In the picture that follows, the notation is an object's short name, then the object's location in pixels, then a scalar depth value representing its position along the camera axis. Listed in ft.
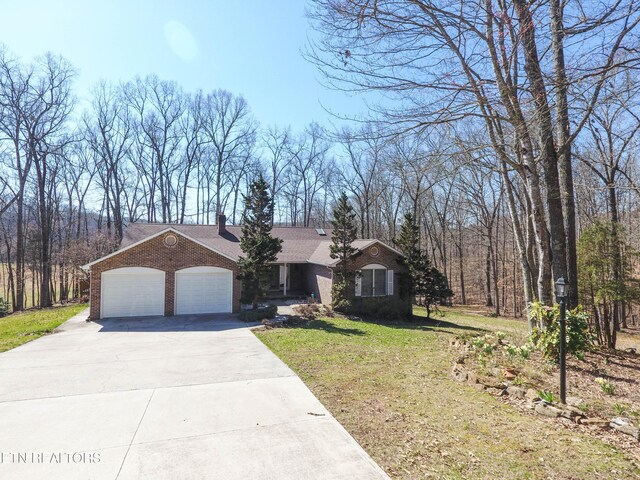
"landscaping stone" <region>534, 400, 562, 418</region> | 15.16
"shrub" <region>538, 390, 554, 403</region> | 16.11
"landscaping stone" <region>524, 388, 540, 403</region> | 16.52
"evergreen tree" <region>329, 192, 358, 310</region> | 52.24
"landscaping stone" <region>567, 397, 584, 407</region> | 16.03
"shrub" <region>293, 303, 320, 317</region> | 47.50
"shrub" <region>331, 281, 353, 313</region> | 50.16
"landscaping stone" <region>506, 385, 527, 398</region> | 17.33
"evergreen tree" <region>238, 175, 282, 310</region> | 46.32
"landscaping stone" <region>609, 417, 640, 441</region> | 13.20
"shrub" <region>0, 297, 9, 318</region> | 60.08
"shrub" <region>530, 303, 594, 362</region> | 21.35
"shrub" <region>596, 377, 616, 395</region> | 17.48
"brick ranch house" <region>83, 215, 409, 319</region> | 44.21
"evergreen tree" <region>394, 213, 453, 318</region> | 53.78
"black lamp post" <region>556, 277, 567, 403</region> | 16.42
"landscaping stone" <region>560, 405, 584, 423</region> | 14.69
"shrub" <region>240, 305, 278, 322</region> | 43.50
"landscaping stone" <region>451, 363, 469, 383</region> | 20.36
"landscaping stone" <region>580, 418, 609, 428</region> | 14.08
